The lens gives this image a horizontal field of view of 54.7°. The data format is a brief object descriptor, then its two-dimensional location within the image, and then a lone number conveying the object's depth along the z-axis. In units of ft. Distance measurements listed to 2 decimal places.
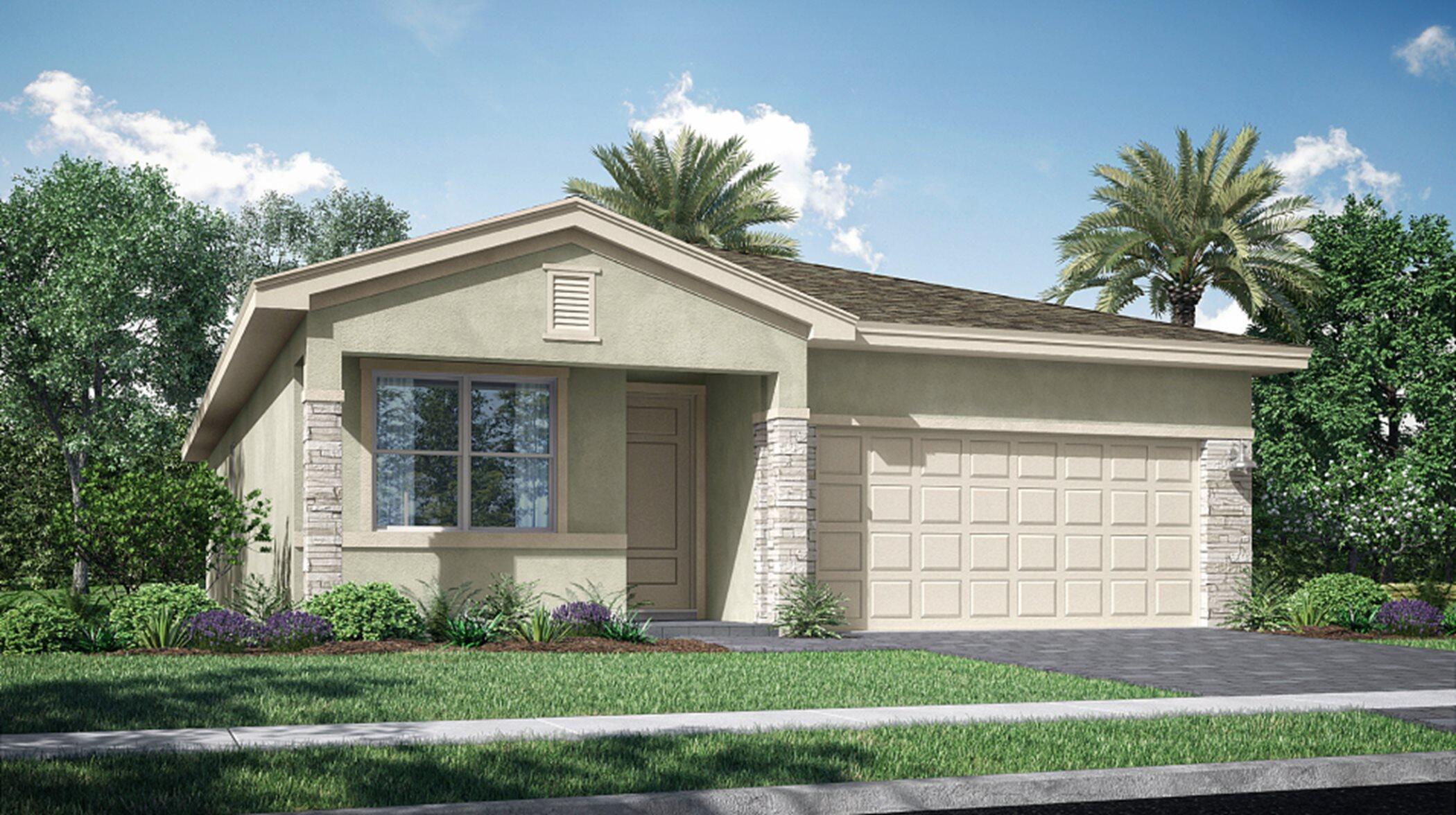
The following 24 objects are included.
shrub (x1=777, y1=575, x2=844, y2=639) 55.26
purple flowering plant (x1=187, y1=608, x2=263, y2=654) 45.68
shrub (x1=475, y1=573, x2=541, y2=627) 51.57
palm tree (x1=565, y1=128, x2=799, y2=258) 121.08
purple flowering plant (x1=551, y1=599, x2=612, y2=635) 50.39
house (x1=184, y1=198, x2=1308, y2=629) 52.39
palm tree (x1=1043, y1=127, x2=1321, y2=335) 107.14
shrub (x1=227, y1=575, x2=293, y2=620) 50.26
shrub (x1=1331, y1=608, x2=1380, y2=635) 61.62
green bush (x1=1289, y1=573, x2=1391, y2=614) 62.64
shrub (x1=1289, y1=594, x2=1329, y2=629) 62.59
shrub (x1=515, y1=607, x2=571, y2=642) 48.62
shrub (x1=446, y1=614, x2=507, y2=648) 48.55
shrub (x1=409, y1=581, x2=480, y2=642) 51.19
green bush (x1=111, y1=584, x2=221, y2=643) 46.39
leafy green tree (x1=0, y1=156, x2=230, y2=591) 117.60
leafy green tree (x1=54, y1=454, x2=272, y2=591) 58.03
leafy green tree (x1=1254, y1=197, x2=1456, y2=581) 103.40
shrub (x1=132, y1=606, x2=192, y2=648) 45.83
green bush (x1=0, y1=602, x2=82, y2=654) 44.27
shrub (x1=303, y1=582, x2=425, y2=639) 47.93
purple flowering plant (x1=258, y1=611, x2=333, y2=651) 46.01
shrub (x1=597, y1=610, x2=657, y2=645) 49.67
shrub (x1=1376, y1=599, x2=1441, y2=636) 61.22
